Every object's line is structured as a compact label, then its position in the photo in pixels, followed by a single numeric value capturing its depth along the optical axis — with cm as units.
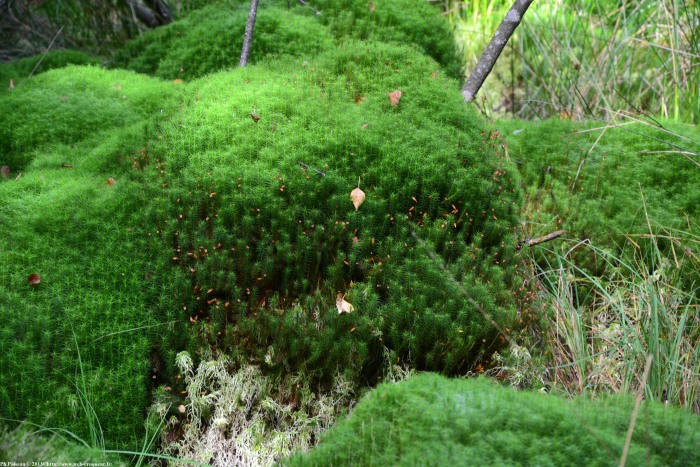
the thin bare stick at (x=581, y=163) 400
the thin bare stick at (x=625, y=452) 172
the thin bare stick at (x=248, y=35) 412
